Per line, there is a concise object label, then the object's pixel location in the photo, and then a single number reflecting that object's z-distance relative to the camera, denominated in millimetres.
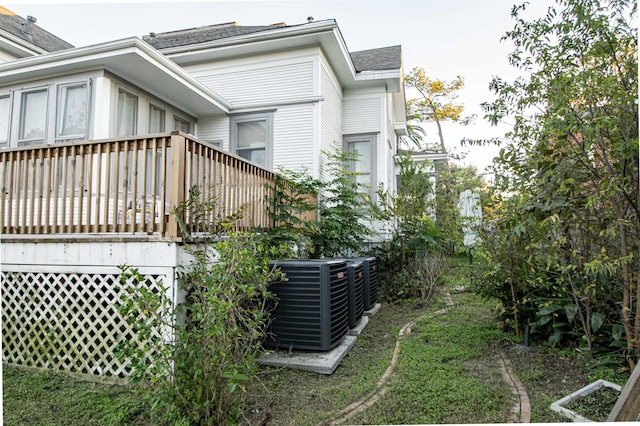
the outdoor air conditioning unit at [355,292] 4562
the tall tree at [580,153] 2795
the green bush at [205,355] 2418
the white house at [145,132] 3562
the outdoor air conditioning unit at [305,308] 3670
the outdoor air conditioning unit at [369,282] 5508
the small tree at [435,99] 20156
